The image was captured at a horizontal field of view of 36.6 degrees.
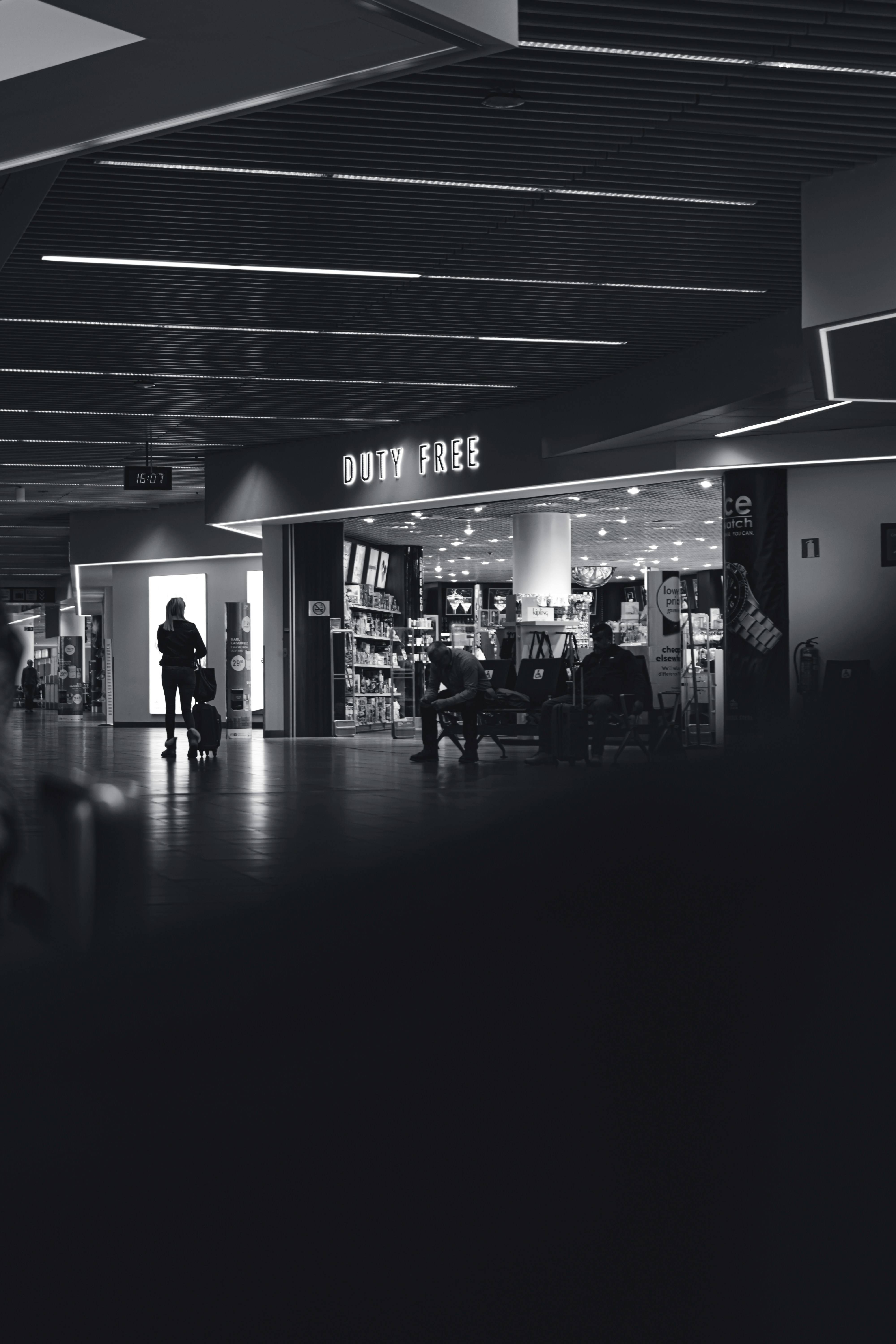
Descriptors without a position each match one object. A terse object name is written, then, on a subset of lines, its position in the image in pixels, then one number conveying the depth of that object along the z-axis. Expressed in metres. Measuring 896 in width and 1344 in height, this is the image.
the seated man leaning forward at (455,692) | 12.57
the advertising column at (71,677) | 41.97
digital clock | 16.80
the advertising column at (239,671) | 22.69
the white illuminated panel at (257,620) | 25.23
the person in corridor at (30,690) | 47.28
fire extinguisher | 14.58
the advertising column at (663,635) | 13.91
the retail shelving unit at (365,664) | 18.94
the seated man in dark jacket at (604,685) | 12.14
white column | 19.95
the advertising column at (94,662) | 45.16
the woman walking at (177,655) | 14.47
